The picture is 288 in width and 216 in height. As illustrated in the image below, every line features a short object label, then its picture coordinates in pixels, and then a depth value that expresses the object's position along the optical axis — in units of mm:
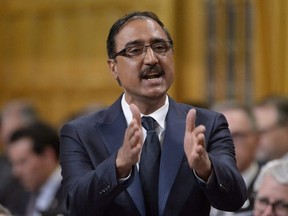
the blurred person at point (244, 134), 11955
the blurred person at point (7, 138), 13923
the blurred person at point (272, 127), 14329
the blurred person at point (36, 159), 13834
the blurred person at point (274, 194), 9016
